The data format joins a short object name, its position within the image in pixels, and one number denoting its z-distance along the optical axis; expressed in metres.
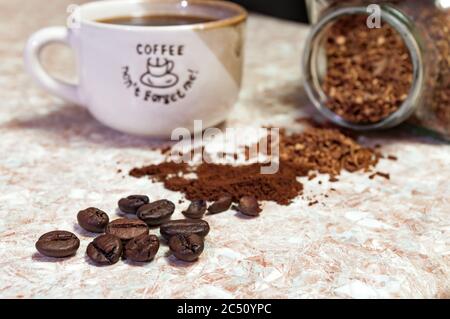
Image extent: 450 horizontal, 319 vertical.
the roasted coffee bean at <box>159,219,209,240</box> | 0.21
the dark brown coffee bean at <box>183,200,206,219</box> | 0.23
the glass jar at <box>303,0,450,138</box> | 0.28
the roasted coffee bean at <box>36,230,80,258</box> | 0.21
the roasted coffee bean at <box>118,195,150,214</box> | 0.23
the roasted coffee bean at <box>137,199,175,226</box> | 0.22
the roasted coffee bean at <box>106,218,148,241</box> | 0.21
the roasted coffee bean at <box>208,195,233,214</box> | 0.24
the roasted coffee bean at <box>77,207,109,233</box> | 0.22
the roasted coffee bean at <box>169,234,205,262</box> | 0.20
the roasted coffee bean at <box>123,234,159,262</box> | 0.20
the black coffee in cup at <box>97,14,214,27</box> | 0.30
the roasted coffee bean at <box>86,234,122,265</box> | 0.20
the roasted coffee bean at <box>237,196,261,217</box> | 0.23
